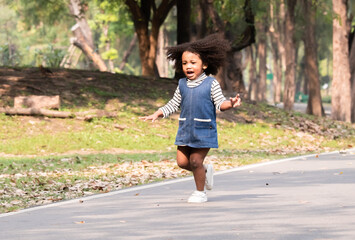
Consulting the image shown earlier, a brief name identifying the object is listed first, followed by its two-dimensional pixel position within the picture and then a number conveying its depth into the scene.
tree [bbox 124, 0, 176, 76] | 30.14
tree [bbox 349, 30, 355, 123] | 33.06
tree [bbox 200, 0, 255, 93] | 28.66
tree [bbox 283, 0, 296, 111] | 35.19
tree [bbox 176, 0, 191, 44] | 29.77
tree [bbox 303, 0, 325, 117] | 32.81
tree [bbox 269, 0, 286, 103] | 51.89
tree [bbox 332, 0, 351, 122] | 30.78
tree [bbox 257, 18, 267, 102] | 55.39
